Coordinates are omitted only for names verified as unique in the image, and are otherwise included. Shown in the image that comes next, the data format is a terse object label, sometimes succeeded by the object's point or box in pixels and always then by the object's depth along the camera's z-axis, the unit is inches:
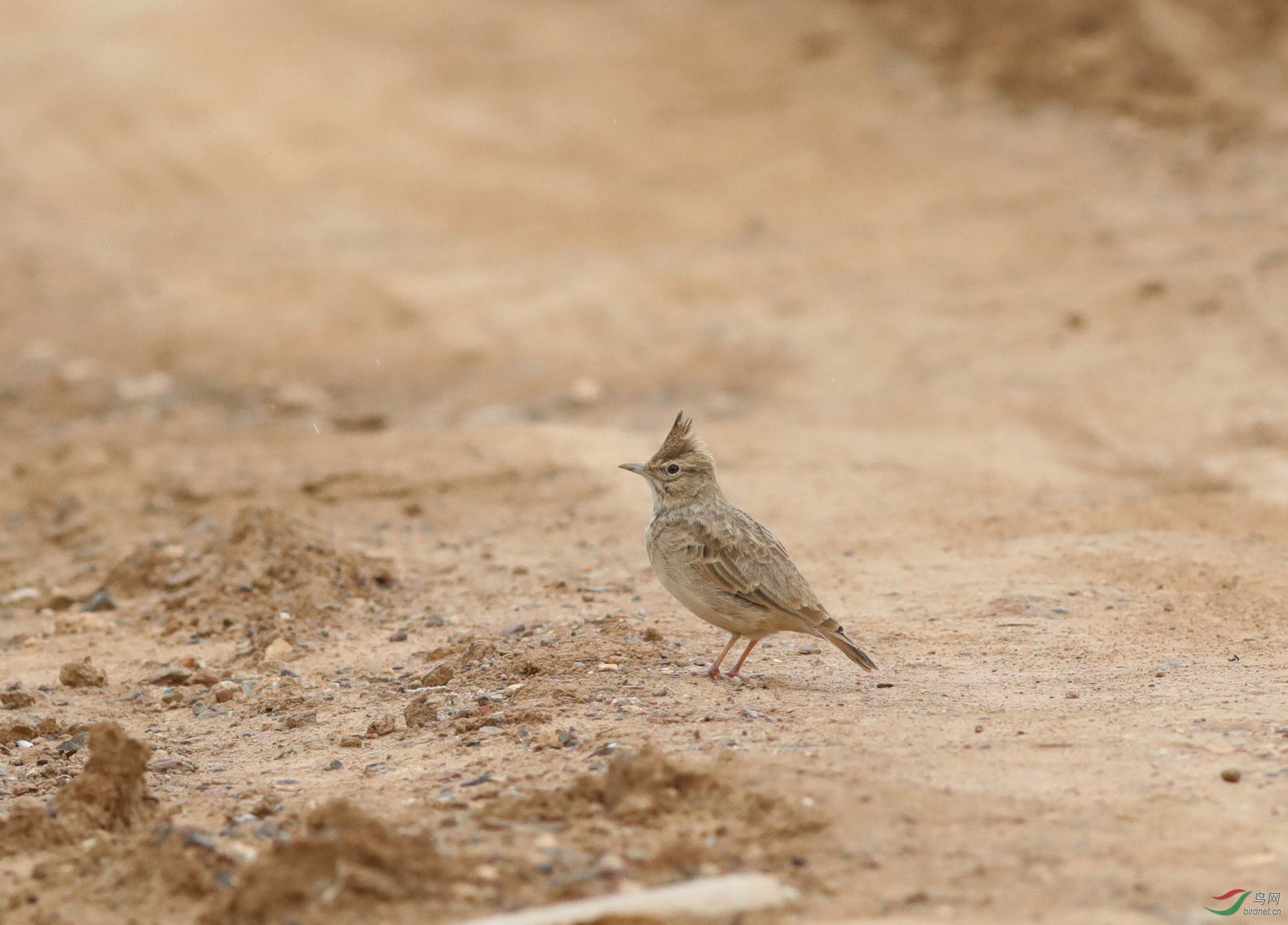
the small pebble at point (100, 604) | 671.1
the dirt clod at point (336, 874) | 309.6
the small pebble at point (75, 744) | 474.0
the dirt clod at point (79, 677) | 559.5
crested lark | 478.9
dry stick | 295.0
